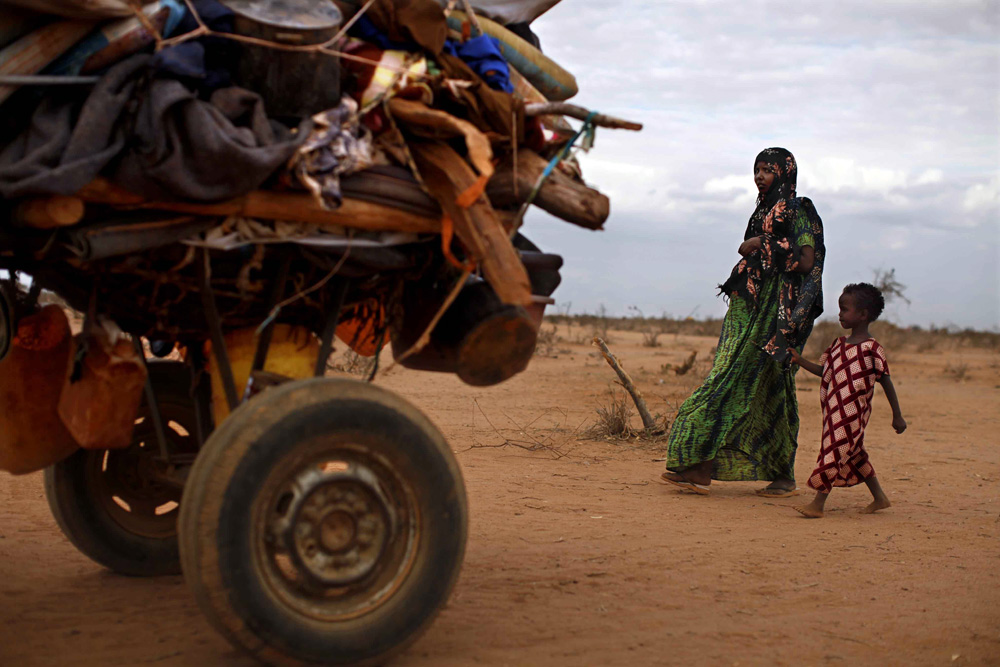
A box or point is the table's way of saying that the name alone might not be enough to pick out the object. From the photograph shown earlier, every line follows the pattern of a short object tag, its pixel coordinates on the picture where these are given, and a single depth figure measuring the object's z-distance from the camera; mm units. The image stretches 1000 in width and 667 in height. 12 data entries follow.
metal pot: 2756
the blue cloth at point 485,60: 3127
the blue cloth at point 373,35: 3068
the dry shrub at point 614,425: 8570
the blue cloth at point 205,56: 2596
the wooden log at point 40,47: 2547
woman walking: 6031
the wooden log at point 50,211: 2494
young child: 5707
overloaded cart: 2572
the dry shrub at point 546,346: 17984
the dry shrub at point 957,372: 17170
